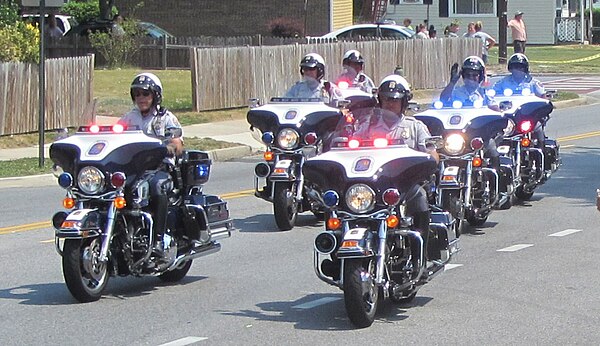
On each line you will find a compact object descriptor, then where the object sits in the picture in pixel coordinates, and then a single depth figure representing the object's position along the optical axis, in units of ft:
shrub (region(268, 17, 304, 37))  144.77
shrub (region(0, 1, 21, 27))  88.13
